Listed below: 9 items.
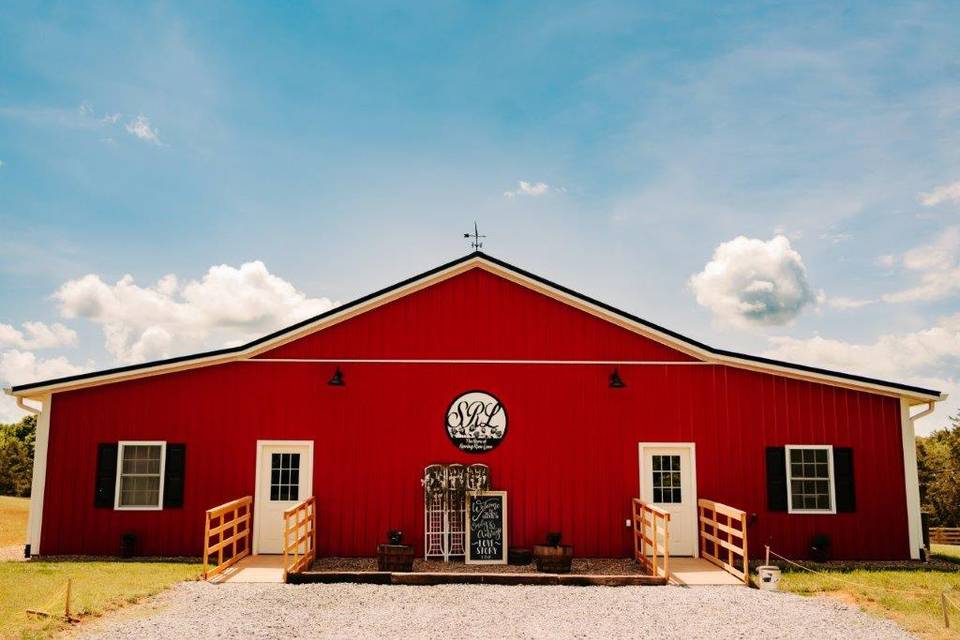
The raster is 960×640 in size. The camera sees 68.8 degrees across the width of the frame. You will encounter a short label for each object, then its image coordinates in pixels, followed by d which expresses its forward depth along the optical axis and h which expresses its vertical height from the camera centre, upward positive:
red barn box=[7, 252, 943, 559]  12.63 +0.03
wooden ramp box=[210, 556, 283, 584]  10.49 -2.16
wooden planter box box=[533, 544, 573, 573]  10.98 -1.92
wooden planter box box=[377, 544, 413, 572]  10.97 -1.92
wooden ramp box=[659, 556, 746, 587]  10.38 -2.11
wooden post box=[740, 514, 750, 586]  10.06 -1.72
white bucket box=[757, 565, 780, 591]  10.02 -1.97
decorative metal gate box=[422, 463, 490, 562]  12.23 -1.15
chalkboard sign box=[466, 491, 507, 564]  12.11 -1.59
